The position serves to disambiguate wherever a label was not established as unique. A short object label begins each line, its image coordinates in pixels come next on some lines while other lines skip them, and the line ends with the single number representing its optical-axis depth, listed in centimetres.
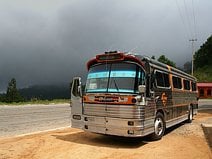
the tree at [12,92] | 5285
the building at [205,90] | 4847
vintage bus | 649
